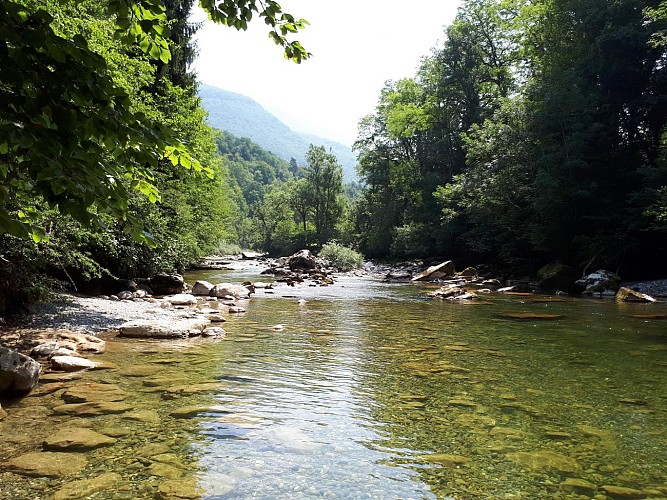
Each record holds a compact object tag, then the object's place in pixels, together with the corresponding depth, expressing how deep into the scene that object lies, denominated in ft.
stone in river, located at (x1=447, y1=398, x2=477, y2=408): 18.13
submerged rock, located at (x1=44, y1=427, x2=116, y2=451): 12.91
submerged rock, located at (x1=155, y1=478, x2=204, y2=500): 10.65
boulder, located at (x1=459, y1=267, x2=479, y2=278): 96.89
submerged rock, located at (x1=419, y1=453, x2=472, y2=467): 12.96
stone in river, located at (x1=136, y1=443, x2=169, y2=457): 12.86
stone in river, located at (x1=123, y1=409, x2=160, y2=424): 15.34
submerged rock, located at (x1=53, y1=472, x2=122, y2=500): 10.40
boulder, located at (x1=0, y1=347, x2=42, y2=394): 16.90
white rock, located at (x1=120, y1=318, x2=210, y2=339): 29.94
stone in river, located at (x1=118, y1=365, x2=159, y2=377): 20.95
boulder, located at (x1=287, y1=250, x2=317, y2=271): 119.86
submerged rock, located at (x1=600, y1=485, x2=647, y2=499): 11.19
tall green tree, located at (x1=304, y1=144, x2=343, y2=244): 217.97
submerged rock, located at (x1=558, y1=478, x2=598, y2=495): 11.45
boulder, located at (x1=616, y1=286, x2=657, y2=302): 57.57
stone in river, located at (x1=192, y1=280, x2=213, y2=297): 58.70
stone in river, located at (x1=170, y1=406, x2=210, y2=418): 16.10
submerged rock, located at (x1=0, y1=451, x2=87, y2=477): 11.35
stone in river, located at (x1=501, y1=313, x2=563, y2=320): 43.78
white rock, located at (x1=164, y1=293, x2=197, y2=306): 47.37
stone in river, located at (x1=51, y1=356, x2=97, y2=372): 20.99
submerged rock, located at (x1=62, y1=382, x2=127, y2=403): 17.17
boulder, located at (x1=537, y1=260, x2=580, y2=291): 74.54
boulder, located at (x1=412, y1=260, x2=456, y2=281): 98.32
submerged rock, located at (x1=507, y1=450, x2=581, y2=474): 12.72
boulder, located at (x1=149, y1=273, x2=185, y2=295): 57.06
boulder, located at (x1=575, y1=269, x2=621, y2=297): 68.80
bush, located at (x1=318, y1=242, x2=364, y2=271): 138.62
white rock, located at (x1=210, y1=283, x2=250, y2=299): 56.54
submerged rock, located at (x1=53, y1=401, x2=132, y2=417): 15.75
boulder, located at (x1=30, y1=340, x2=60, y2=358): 22.90
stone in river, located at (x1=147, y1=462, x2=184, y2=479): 11.68
